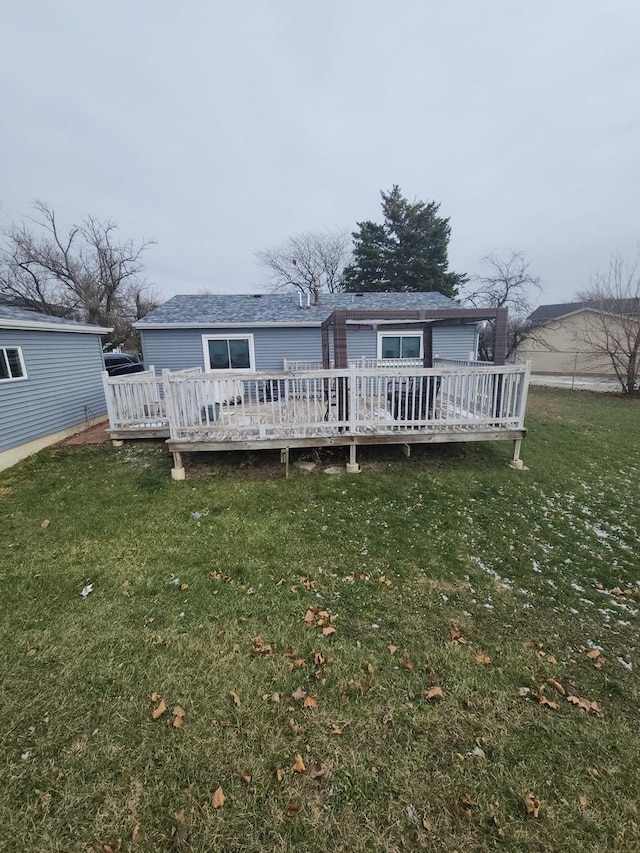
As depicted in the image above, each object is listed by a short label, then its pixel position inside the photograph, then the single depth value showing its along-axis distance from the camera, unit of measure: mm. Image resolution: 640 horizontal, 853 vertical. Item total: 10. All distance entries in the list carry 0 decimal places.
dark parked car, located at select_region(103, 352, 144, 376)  15973
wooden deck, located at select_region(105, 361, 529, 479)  5387
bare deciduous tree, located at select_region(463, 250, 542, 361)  20273
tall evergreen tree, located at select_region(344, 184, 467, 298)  23328
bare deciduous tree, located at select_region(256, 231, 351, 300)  29172
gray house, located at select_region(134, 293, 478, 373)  11406
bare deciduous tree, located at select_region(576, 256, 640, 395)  13211
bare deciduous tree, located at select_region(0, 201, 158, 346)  21797
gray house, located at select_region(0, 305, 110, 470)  6766
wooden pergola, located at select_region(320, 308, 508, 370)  5723
